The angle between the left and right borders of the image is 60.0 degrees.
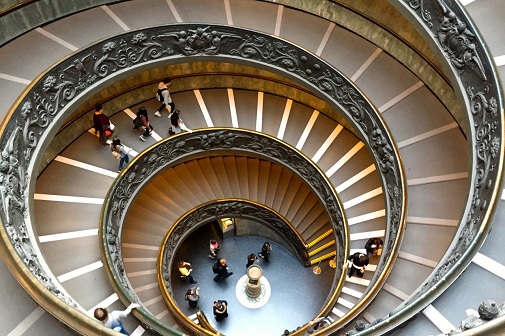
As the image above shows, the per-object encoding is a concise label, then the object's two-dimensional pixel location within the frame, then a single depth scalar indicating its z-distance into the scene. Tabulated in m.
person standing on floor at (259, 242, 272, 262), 15.10
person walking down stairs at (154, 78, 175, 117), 11.81
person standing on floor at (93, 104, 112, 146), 10.60
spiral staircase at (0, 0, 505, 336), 7.77
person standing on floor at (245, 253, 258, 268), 14.58
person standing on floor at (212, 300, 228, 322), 13.27
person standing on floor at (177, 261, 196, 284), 13.82
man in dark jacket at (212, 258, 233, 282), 14.09
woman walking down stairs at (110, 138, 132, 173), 10.77
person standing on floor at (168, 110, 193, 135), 11.70
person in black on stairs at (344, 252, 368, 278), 9.90
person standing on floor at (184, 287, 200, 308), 13.34
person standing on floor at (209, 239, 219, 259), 15.05
